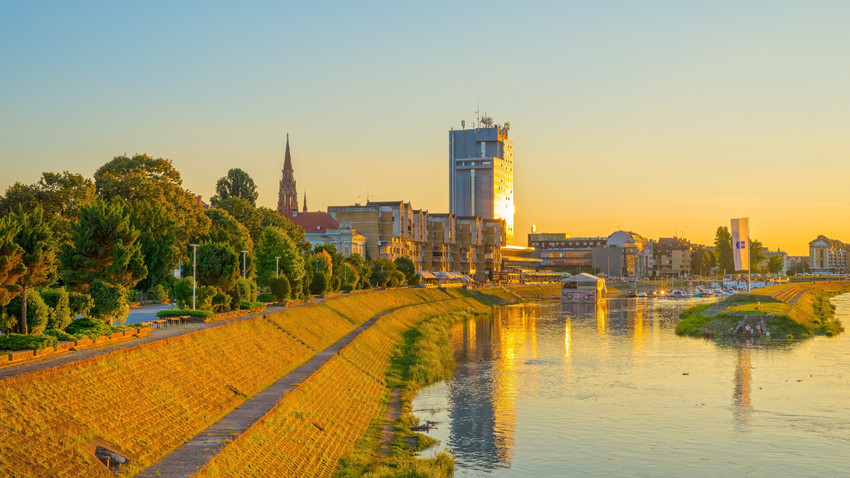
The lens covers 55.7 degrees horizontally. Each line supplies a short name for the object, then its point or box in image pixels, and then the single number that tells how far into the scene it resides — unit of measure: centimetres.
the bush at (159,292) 8638
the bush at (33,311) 4188
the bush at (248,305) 7422
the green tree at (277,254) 9338
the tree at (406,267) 16638
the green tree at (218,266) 7356
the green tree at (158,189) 8762
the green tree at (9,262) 3900
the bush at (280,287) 8438
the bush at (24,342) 3475
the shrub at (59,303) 4478
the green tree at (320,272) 10456
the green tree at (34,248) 4156
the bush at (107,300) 5156
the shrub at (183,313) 5691
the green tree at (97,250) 5725
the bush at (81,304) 4988
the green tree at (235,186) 15250
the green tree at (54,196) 7531
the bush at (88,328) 4028
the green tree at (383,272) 14600
